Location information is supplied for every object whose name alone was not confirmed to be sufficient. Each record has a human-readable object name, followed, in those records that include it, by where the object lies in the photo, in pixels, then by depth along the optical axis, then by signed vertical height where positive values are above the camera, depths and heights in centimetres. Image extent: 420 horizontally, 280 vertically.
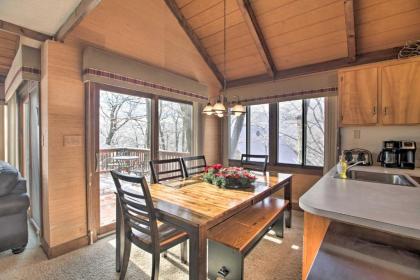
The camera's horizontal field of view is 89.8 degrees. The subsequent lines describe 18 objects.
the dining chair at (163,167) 252 -45
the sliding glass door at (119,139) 280 +0
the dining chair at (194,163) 302 -45
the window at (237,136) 459 +6
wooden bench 165 -84
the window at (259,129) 428 +19
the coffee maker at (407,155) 245 -20
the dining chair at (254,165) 315 -44
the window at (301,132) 366 +12
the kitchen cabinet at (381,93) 243 +55
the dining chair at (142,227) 157 -71
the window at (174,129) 355 +18
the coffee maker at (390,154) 254 -20
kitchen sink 206 -40
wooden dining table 140 -53
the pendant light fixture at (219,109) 231 +33
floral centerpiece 222 -43
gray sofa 222 -77
